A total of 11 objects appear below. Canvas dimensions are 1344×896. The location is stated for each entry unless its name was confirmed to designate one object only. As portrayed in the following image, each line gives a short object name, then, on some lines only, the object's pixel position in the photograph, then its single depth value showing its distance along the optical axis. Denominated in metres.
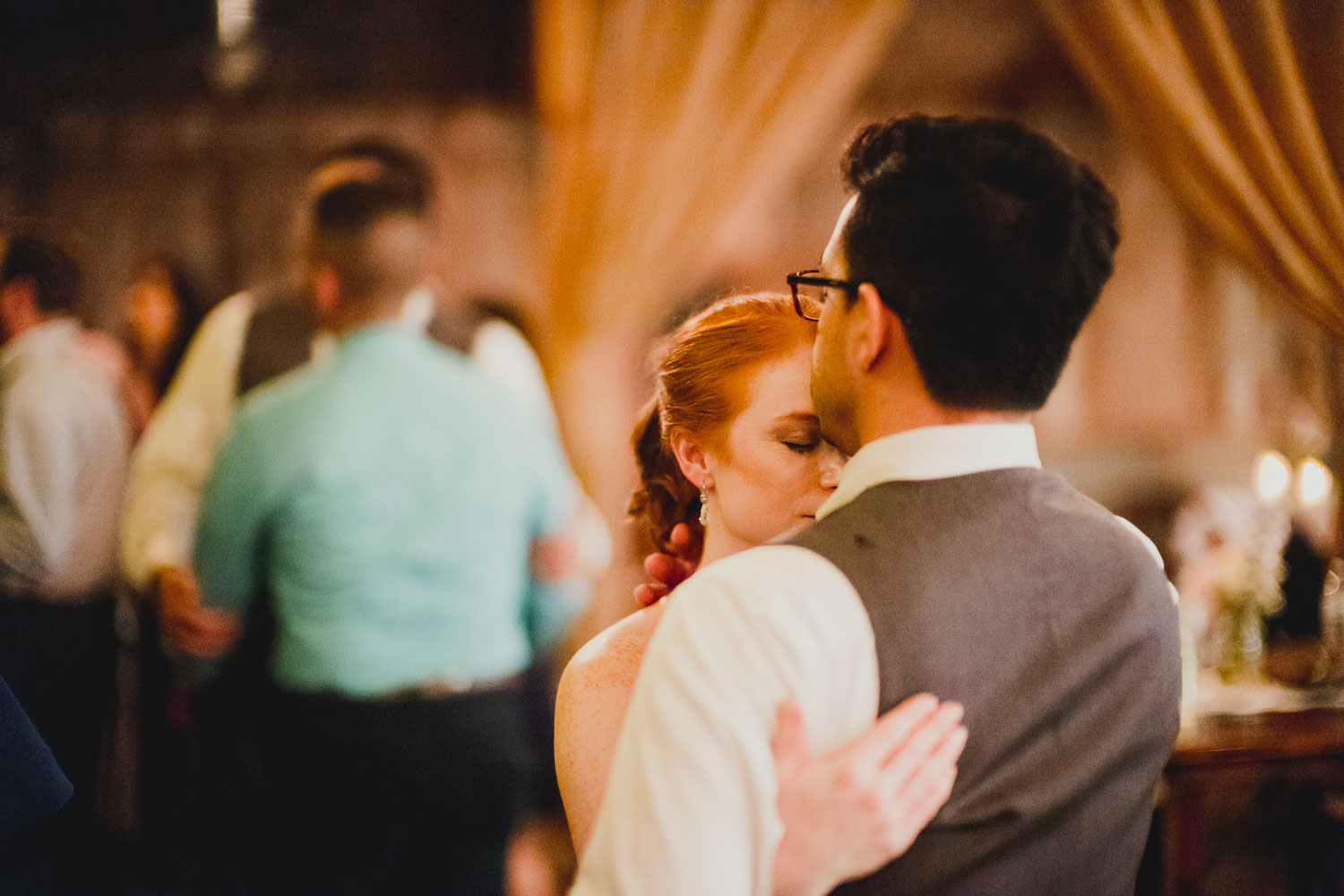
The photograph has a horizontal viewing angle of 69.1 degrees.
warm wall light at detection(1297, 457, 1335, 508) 2.62
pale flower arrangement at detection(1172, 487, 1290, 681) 2.57
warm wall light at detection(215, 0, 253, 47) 4.17
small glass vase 2.57
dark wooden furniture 2.12
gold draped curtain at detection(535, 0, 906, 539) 2.97
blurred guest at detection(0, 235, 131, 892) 2.46
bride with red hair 1.25
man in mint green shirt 2.17
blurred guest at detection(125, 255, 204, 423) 3.72
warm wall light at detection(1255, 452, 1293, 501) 2.69
